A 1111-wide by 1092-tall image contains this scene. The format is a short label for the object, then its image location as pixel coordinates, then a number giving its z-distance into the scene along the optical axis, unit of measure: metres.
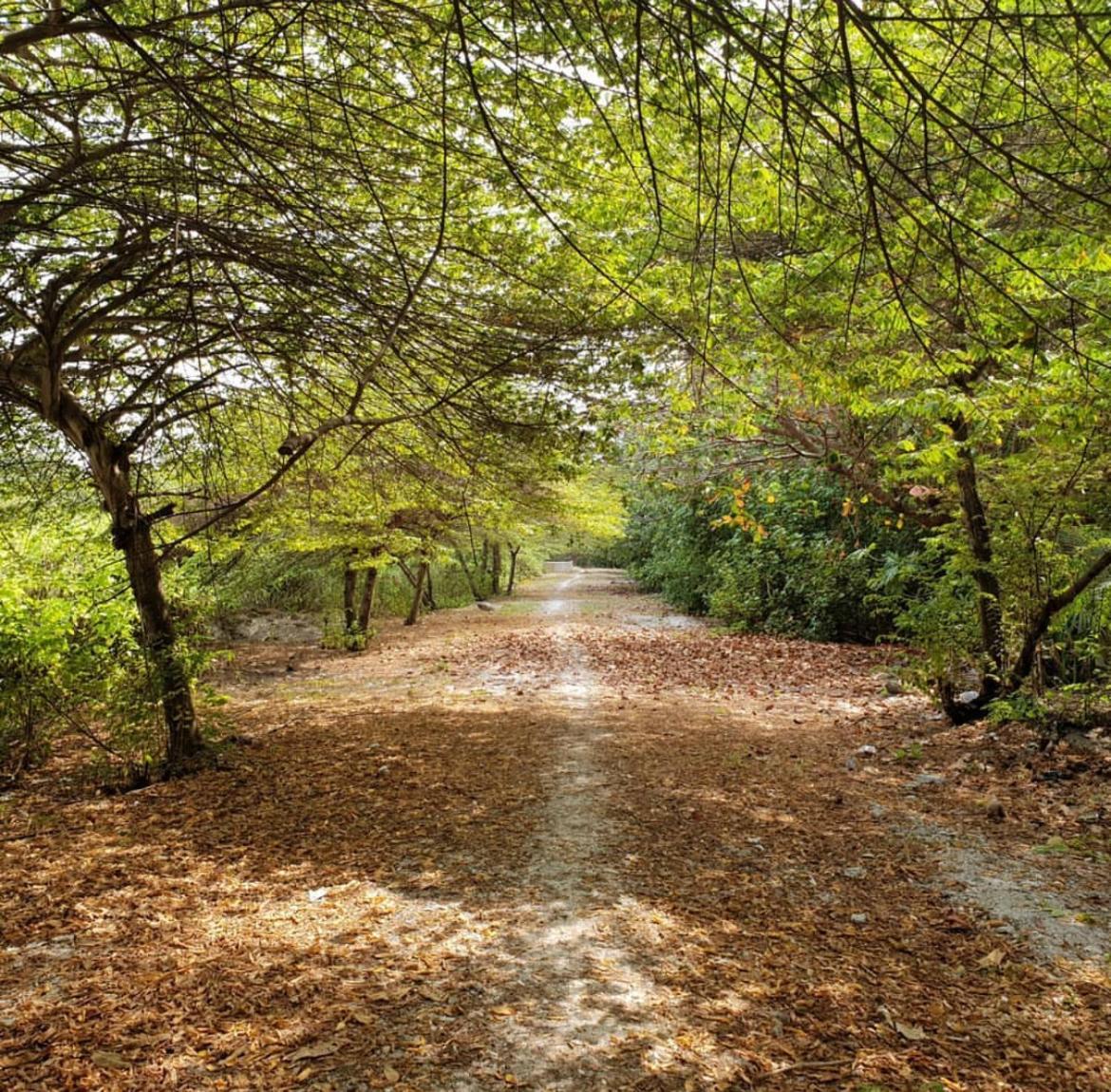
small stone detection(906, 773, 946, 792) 5.99
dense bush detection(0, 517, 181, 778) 6.01
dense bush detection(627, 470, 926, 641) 13.44
